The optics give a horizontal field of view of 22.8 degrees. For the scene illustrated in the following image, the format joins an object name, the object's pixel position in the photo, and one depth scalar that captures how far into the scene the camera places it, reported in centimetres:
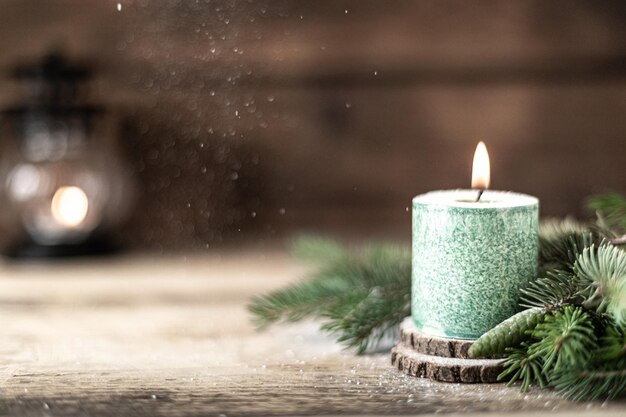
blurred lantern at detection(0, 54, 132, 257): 120
